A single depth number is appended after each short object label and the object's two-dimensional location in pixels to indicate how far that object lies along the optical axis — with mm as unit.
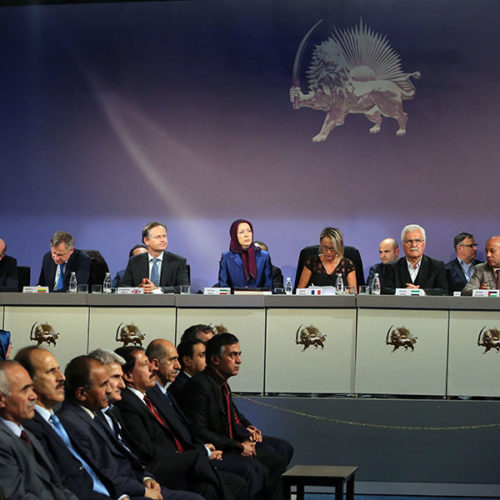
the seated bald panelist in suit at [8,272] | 14451
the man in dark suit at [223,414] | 9789
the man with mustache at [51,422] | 6851
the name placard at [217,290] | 12608
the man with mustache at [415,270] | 13137
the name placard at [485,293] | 12304
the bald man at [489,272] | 13007
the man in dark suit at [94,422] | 7363
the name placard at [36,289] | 12747
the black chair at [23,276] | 15961
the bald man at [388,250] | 16980
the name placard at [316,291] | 12456
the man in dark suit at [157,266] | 13565
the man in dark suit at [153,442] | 8506
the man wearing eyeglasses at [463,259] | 16553
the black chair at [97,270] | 14618
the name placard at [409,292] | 12357
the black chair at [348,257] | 13702
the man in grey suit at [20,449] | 6083
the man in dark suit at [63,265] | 14168
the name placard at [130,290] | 12647
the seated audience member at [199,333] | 11134
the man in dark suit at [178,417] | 9277
